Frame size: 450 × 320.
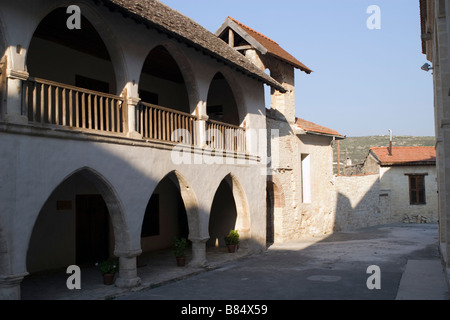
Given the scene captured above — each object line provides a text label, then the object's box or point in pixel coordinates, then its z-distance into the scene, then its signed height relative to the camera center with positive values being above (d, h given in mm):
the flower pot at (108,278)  10070 -1961
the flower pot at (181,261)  12492 -1990
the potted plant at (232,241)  15141 -1771
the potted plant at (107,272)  10047 -1812
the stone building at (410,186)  27594 -87
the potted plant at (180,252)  12492 -1737
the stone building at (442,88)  9047 +2126
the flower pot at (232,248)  15133 -2001
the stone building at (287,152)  18156 +1550
